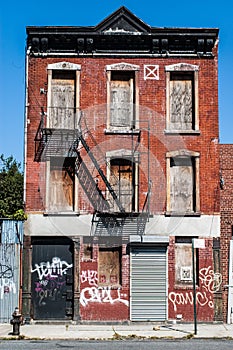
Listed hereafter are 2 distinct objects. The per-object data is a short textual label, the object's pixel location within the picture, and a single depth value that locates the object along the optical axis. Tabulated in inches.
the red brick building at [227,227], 860.6
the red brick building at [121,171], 849.5
